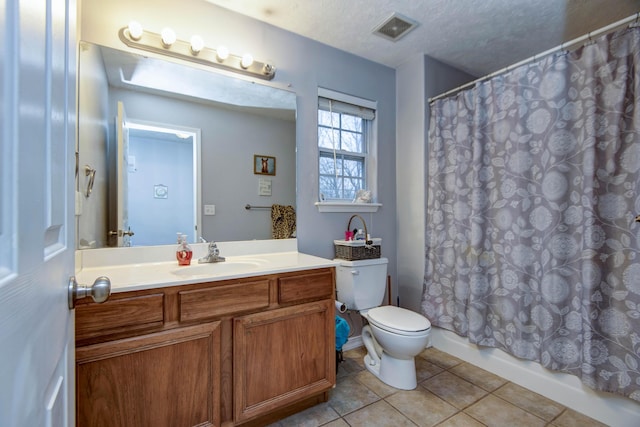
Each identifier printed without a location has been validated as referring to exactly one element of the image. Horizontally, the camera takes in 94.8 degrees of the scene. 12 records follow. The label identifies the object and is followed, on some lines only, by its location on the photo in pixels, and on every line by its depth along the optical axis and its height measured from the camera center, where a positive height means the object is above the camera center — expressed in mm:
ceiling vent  1984 +1318
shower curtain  1463 +1
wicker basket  2123 -260
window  2342 +552
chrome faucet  1733 -251
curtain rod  1451 +947
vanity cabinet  1129 -620
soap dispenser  1627 -224
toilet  1755 -677
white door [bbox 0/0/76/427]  326 +8
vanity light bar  1607 +961
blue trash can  2045 -841
